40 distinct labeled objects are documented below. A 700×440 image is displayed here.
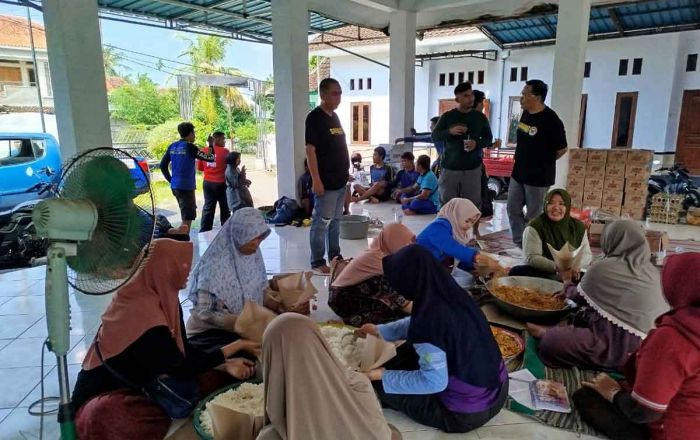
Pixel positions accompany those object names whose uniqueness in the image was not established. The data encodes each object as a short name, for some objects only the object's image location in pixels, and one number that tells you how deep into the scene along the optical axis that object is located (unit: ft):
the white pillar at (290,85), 18.76
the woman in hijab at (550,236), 10.43
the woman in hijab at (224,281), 7.64
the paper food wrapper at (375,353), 6.33
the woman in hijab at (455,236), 9.37
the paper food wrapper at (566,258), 9.97
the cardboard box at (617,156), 19.27
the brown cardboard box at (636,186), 19.11
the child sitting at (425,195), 20.27
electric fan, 3.85
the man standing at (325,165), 12.28
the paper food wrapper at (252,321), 7.31
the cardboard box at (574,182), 20.10
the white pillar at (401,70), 24.11
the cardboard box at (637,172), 18.92
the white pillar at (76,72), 12.00
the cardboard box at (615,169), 19.34
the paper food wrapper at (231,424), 4.92
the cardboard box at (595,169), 19.61
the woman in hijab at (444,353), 5.41
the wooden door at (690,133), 30.71
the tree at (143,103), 60.75
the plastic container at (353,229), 16.29
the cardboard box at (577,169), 19.94
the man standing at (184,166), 16.46
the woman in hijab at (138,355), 5.60
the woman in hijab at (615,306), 6.93
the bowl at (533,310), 8.61
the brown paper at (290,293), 8.48
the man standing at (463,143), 14.66
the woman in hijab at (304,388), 4.00
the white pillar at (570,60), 18.93
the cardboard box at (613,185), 19.47
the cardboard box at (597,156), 19.51
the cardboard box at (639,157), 18.79
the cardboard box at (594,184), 19.71
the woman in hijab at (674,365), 4.65
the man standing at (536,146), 13.39
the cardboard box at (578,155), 19.85
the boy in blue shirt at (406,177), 22.57
